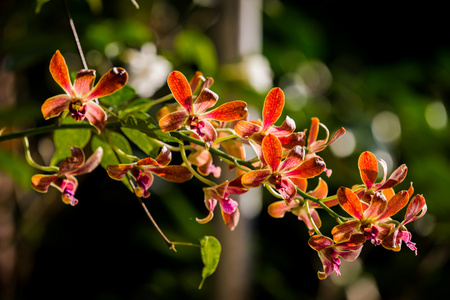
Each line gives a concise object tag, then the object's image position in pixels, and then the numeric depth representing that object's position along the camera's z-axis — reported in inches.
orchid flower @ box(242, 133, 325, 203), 43.7
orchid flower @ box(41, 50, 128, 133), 43.6
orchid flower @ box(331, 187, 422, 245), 44.1
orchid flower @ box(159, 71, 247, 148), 43.9
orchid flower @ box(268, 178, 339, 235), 45.8
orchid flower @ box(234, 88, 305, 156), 44.3
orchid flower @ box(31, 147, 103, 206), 44.5
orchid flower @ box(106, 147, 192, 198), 44.3
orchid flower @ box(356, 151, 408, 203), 44.5
